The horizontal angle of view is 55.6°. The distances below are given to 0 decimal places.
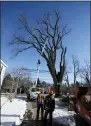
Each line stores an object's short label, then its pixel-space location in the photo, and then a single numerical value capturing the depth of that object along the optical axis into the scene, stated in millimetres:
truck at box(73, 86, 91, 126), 2449
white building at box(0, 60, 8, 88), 13329
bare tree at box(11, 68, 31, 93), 30428
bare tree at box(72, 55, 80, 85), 26337
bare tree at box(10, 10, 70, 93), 12969
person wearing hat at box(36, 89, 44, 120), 4414
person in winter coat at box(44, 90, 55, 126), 3692
